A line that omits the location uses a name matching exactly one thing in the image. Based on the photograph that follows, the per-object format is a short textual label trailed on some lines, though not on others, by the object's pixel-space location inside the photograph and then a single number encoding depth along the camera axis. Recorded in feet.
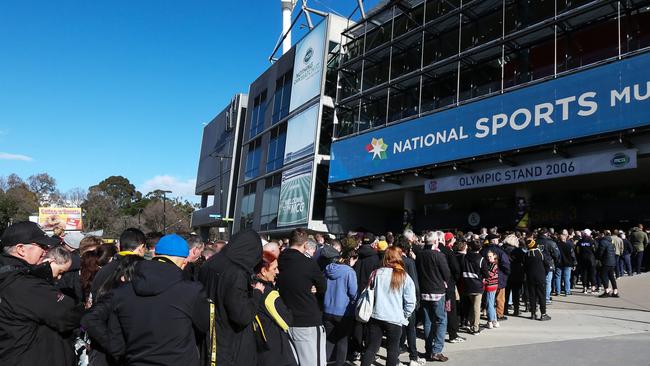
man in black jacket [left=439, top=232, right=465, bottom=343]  26.22
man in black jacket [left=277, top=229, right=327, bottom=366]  17.49
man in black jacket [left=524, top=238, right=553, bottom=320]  30.89
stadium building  51.90
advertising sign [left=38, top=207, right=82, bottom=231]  116.46
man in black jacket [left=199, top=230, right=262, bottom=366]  11.72
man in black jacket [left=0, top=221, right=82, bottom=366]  9.96
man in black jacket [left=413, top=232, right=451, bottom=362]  23.39
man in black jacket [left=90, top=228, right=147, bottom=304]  14.03
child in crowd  28.89
